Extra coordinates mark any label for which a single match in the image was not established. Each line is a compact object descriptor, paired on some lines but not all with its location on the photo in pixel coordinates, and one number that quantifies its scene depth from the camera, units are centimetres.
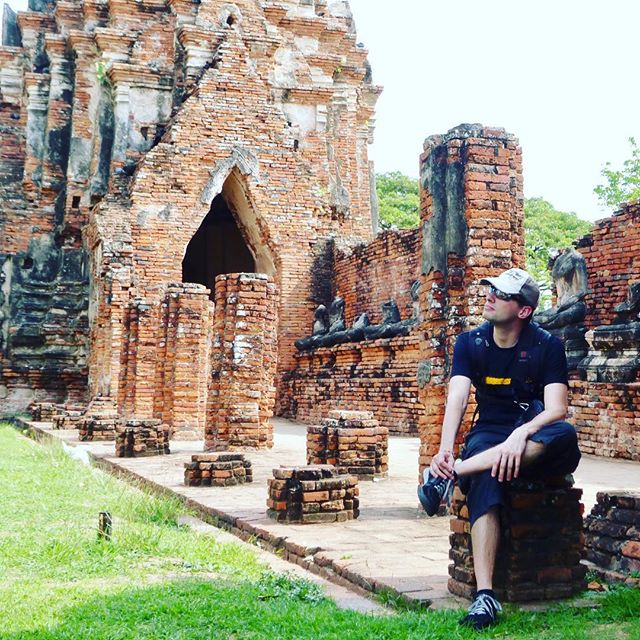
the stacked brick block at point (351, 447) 730
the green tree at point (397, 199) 3688
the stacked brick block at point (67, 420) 1478
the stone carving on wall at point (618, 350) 918
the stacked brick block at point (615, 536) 372
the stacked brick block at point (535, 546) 345
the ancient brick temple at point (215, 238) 1039
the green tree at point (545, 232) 3222
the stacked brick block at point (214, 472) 698
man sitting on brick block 335
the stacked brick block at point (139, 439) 968
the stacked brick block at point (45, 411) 1672
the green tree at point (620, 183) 2955
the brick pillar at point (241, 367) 993
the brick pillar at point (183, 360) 1244
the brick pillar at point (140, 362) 1391
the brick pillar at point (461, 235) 585
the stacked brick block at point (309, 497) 529
